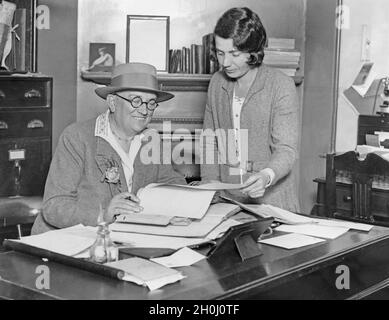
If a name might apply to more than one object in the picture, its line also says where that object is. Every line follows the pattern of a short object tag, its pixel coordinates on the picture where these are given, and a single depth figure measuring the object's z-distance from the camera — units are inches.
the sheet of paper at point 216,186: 89.9
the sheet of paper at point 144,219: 85.9
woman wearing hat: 97.4
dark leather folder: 75.5
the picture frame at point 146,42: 210.2
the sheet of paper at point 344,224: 95.4
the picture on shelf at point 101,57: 208.2
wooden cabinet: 182.7
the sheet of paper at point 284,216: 96.7
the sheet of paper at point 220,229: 84.0
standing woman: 118.3
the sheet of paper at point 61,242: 75.0
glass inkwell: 70.6
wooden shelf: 205.3
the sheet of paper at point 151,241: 79.0
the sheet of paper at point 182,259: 72.2
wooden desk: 62.5
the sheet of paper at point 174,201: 90.0
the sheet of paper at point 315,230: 90.4
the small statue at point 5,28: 185.5
